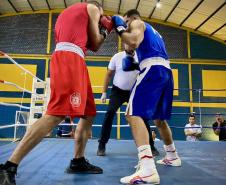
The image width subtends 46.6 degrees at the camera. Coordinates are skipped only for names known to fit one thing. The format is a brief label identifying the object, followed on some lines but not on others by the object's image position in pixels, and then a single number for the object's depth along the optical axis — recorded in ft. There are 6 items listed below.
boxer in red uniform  4.35
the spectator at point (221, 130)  18.47
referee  8.54
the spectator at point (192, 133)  17.37
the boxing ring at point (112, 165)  4.72
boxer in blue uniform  4.89
